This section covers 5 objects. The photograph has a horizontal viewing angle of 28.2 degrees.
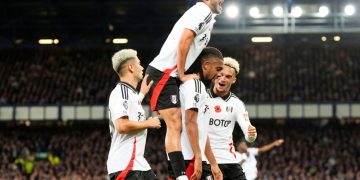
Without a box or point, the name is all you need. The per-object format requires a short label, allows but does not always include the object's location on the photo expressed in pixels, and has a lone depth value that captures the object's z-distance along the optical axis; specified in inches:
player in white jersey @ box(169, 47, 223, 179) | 289.0
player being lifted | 283.4
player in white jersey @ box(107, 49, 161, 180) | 271.6
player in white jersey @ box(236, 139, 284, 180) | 670.5
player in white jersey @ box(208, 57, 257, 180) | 344.5
